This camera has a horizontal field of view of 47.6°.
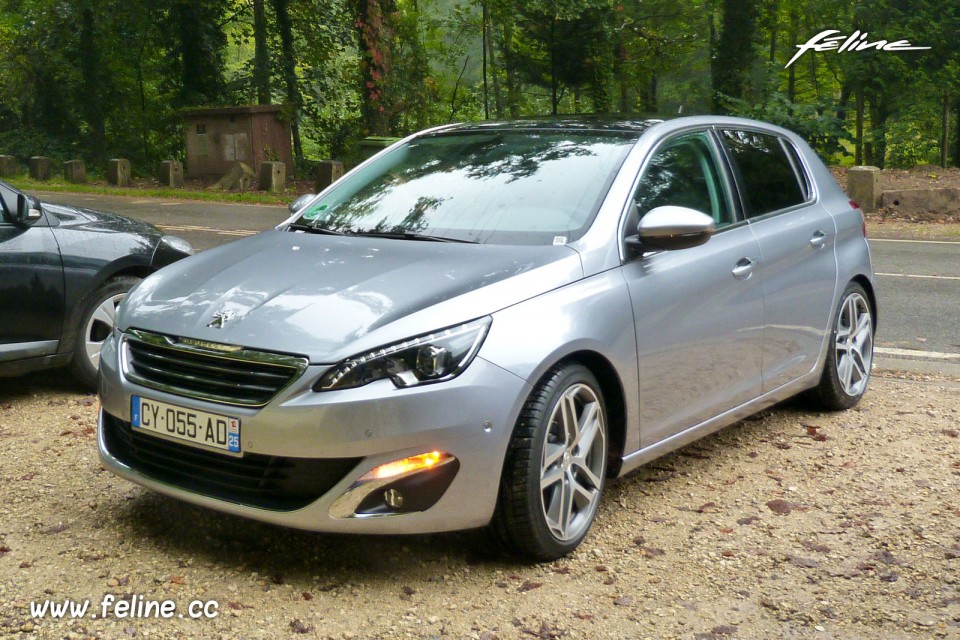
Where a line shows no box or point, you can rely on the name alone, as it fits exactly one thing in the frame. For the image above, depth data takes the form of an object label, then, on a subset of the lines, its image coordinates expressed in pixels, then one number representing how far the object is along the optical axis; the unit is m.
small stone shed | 25.89
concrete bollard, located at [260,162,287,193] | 22.62
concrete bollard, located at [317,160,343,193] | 21.64
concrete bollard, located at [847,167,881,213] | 17.02
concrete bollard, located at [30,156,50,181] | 28.89
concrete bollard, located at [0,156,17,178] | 29.78
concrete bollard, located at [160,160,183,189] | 25.45
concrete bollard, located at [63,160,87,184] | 27.73
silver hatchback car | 3.51
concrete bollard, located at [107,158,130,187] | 26.69
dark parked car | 5.75
